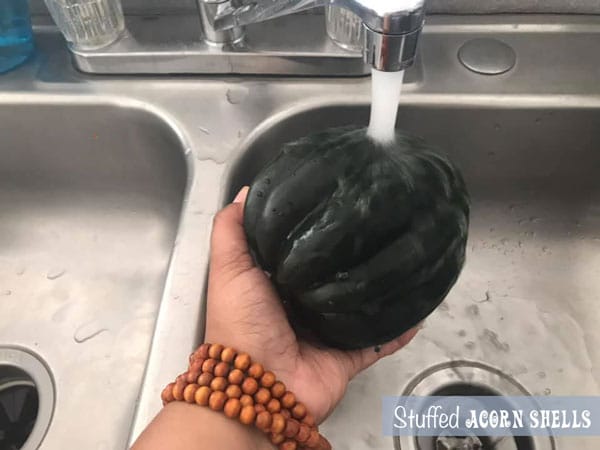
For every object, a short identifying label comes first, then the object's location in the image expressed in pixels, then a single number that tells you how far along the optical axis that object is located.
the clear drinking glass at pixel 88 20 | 0.73
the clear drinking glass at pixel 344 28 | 0.71
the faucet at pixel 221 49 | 0.73
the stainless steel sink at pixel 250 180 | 0.71
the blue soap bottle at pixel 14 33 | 0.77
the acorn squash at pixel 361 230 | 0.47
